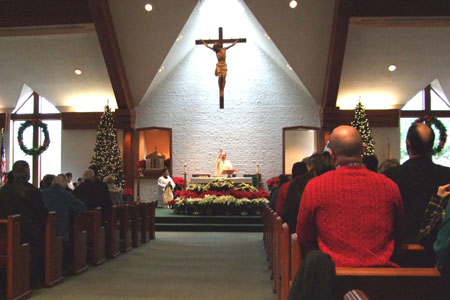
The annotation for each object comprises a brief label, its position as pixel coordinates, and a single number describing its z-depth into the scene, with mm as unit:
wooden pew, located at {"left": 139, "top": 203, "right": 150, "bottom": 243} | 9023
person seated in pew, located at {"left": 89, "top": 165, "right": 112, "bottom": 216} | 7128
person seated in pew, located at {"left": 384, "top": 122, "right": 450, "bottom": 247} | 2898
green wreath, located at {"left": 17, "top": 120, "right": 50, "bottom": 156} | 15562
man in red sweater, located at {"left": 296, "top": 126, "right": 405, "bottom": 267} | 2191
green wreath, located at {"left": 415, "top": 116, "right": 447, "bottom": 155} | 14352
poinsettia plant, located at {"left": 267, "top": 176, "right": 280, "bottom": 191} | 13938
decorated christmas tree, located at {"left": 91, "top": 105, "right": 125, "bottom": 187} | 13750
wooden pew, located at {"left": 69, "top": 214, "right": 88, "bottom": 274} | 6070
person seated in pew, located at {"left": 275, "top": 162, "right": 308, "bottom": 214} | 5105
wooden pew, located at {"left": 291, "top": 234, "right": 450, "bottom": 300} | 1940
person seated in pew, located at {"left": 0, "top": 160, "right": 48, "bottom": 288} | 5082
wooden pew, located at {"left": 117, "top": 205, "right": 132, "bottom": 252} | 7906
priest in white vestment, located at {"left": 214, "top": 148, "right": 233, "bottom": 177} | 14031
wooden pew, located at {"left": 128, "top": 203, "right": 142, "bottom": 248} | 8484
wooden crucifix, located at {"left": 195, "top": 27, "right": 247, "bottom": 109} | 13117
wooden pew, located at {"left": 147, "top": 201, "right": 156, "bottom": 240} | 9578
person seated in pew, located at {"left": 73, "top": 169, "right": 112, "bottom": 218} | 7027
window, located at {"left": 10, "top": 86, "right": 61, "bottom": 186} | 16125
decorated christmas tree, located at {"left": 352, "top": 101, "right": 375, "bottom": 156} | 13276
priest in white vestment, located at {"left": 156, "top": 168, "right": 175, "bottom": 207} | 14328
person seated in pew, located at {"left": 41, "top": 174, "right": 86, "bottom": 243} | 5816
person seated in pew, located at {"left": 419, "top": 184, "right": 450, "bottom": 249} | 2170
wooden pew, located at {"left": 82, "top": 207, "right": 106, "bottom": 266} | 6672
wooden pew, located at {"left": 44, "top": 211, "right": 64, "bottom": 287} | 5352
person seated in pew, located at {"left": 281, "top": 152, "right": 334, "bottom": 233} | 3861
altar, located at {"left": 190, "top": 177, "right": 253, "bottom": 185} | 13031
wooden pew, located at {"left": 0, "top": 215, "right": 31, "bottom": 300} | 4660
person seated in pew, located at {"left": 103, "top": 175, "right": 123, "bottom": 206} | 8969
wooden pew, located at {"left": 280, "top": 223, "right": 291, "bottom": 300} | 3284
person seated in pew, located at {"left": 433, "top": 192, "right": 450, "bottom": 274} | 1719
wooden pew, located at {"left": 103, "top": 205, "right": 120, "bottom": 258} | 7293
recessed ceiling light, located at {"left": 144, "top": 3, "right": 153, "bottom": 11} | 11867
